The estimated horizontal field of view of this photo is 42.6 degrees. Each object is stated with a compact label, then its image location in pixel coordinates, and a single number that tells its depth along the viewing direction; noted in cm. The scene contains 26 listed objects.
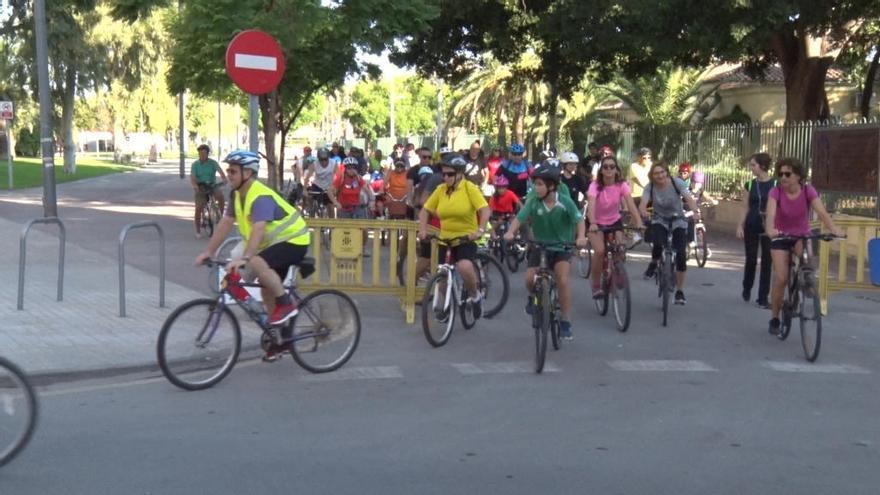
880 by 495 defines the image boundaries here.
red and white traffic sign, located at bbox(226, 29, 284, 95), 1006
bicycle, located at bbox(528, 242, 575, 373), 875
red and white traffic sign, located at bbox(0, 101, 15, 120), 3406
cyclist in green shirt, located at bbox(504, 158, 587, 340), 952
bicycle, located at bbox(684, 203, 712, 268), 1642
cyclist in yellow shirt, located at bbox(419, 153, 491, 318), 1016
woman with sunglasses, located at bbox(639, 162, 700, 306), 1209
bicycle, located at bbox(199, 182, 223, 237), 1969
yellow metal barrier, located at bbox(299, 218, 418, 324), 1090
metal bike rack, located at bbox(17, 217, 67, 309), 1089
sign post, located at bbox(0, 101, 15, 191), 3406
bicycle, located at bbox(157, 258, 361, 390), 795
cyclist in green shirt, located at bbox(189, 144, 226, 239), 1962
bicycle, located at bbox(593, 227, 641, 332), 1070
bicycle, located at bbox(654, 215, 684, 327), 1122
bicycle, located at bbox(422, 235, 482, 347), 966
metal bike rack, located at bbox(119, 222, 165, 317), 1026
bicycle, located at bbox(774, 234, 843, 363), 930
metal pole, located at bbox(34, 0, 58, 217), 1944
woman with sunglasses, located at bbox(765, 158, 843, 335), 999
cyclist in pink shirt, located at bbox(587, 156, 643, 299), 1204
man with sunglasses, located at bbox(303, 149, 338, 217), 1903
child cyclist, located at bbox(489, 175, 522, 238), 1560
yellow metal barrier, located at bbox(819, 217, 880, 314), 1184
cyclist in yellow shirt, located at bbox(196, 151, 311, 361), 801
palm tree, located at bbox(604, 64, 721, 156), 3781
